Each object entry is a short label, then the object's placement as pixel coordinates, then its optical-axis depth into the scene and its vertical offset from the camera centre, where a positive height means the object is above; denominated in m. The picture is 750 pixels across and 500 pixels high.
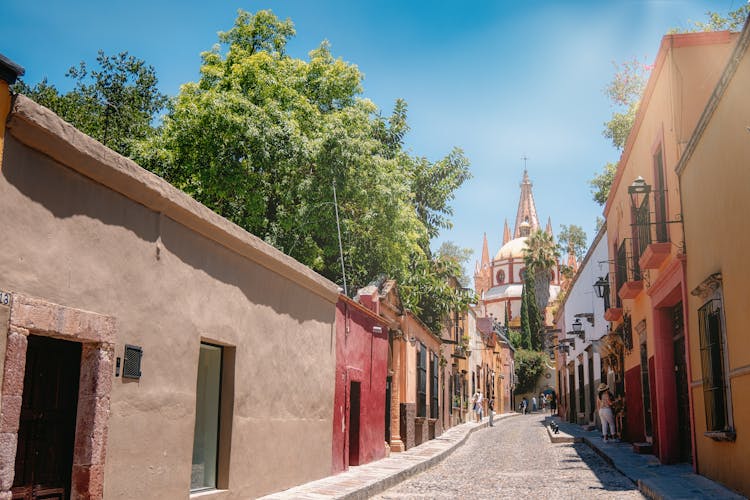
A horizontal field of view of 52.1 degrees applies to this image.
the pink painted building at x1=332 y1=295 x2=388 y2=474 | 12.21 +0.26
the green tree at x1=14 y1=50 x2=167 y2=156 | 23.02 +9.09
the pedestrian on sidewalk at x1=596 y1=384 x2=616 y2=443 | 18.12 -0.22
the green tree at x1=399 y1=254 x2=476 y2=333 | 22.36 +3.28
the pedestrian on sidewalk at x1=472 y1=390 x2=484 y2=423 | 33.88 -0.26
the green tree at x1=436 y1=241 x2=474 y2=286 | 26.09 +8.17
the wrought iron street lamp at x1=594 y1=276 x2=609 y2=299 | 18.92 +2.93
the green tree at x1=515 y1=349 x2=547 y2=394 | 64.81 +2.59
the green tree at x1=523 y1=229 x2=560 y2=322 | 63.19 +12.12
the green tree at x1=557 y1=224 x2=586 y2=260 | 56.59 +11.96
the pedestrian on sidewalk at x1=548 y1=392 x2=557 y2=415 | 54.88 +0.11
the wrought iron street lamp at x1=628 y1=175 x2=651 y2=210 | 11.79 +3.28
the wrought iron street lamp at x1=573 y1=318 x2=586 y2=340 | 26.35 +2.53
